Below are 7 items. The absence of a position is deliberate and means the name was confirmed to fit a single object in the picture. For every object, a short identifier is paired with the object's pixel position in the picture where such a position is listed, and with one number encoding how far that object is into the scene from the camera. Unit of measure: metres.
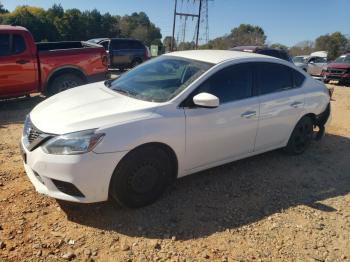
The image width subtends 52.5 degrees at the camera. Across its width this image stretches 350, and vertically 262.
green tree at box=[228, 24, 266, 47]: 50.00
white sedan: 3.35
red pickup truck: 7.96
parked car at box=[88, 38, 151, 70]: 18.19
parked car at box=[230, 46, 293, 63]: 11.50
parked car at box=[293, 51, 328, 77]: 20.23
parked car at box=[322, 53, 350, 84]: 17.02
